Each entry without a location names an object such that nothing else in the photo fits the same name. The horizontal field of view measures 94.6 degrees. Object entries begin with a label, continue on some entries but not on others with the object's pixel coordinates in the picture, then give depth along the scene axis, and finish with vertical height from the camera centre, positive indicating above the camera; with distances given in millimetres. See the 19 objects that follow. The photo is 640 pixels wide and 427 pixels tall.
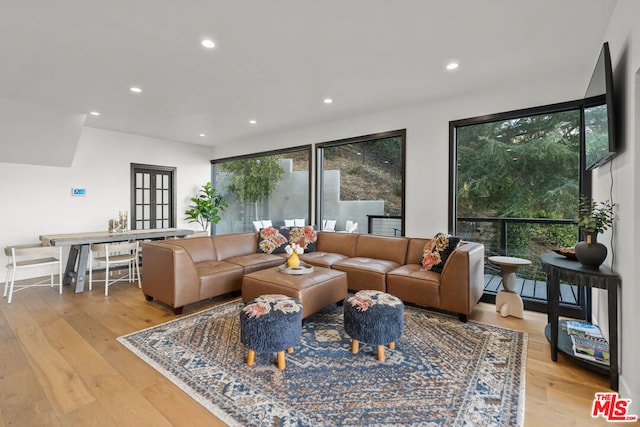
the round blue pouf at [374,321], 2201 -808
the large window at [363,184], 4512 +533
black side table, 1895 -518
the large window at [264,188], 5668 +589
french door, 5953 +373
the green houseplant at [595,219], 2125 -23
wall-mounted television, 1966 +763
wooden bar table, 3912 -371
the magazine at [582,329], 2406 -958
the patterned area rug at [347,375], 1662 -1104
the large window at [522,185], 3307 +368
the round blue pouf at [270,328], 2057 -803
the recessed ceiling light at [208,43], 2506 +1475
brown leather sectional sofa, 3016 -633
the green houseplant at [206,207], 6652 +180
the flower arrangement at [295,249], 3145 -366
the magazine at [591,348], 2078 -978
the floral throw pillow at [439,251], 3273 -406
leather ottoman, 2752 -703
